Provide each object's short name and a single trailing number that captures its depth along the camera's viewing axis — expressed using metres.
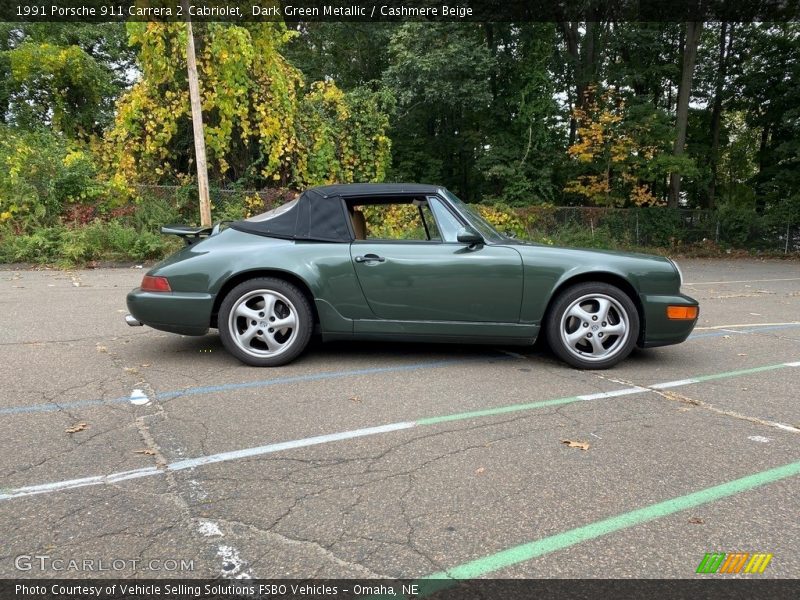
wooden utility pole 13.45
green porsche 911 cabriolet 4.45
